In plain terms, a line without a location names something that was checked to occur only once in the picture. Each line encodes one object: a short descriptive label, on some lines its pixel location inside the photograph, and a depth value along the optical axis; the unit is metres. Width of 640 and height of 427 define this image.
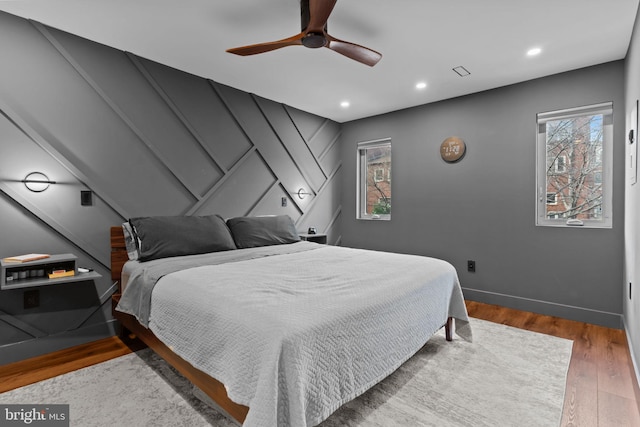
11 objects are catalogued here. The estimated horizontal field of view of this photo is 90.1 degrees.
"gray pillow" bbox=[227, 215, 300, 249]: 3.33
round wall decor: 3.94
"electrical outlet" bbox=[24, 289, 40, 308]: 2.37
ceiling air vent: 3.18
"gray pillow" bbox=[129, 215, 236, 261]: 2.63
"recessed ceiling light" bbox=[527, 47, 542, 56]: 2.79
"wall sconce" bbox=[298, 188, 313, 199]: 4.51
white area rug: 1.68
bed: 1.31
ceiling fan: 1.87
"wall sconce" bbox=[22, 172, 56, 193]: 2.38
